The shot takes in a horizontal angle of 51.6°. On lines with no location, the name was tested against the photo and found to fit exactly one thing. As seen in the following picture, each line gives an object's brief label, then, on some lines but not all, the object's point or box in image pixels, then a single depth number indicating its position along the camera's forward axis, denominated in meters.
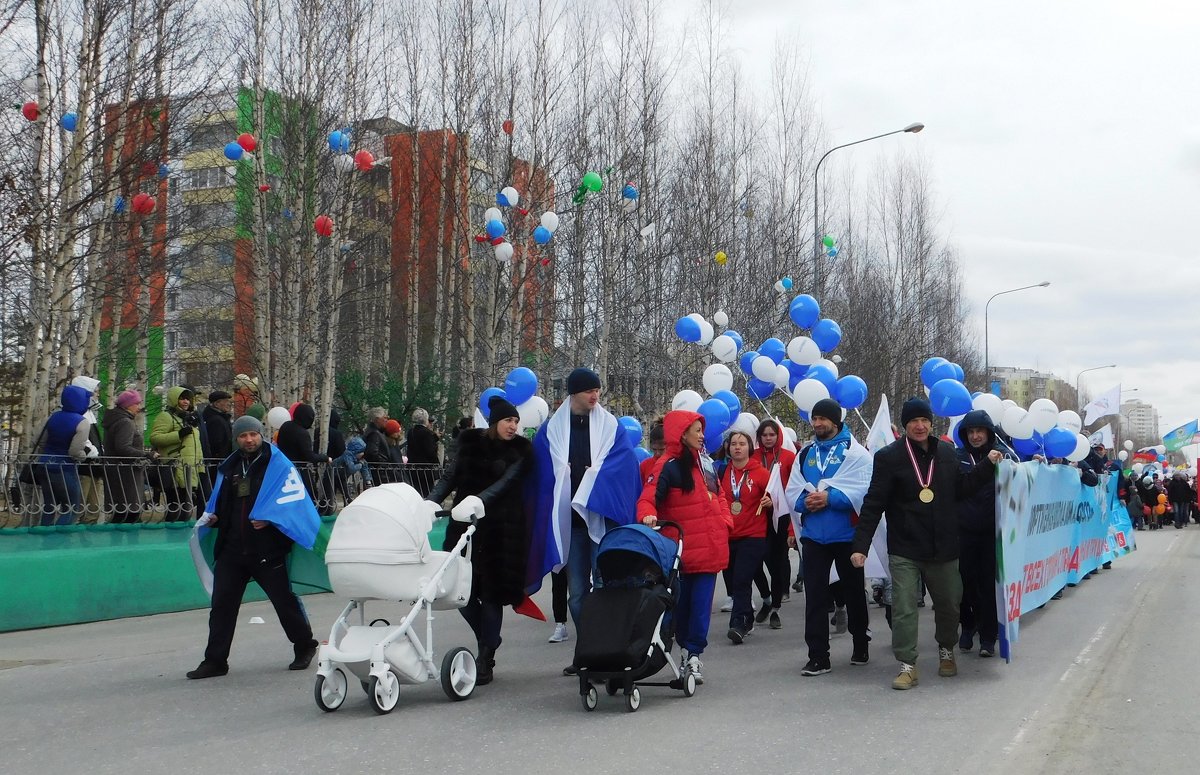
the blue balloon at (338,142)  20.41
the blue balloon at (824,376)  13.81
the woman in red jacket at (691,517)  8.10
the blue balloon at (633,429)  12.12
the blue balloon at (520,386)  12.17
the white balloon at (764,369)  15.01
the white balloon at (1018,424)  12.05
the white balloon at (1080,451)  13.45
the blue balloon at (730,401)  13.97
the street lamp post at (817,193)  30.33
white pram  7.09
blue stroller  7.18
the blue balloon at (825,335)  15.01
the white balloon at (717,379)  14.98
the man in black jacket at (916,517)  8.18
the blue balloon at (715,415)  12.80
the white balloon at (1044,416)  12.23
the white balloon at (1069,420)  14.02
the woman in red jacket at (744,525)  10.19
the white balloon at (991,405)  12.11
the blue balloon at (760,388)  16.20
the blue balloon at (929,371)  12.62
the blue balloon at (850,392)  13.57
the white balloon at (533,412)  12.39
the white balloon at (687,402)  12.45
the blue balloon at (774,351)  16.50
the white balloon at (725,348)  16.75
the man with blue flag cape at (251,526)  8.52
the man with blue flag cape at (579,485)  8.60
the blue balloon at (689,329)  16.02
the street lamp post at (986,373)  53.24
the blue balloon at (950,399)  11.27
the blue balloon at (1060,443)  12.67
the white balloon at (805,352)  14.73
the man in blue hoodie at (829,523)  8.66
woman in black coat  8.15
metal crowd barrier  11.09
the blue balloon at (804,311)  15.22
